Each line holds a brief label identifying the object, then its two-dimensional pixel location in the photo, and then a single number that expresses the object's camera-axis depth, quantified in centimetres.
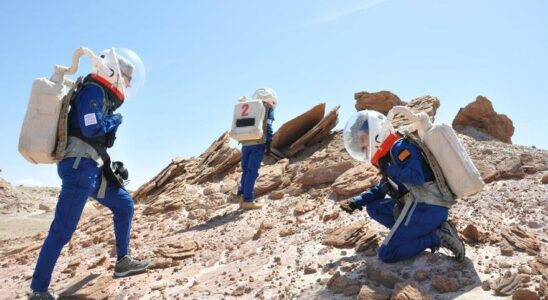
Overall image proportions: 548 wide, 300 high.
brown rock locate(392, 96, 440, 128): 1198
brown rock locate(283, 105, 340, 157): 1182
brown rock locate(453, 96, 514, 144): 1181
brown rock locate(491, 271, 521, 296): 359
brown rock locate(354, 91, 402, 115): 1252
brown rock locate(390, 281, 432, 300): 342
